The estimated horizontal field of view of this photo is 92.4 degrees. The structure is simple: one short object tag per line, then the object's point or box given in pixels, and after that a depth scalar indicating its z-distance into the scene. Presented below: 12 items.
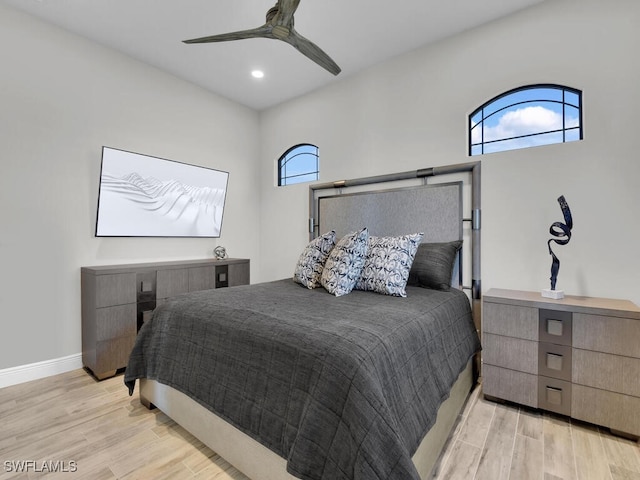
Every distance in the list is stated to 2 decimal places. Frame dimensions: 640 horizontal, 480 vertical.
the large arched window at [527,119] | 2.32
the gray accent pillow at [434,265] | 2.43
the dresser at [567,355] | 1.71
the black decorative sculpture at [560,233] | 2.02
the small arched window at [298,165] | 3.92
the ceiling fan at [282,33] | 1.66
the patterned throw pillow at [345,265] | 2.25
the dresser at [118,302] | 2.51
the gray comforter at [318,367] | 1.03
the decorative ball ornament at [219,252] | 3.77
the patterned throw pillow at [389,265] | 2.20
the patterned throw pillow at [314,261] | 2.52
